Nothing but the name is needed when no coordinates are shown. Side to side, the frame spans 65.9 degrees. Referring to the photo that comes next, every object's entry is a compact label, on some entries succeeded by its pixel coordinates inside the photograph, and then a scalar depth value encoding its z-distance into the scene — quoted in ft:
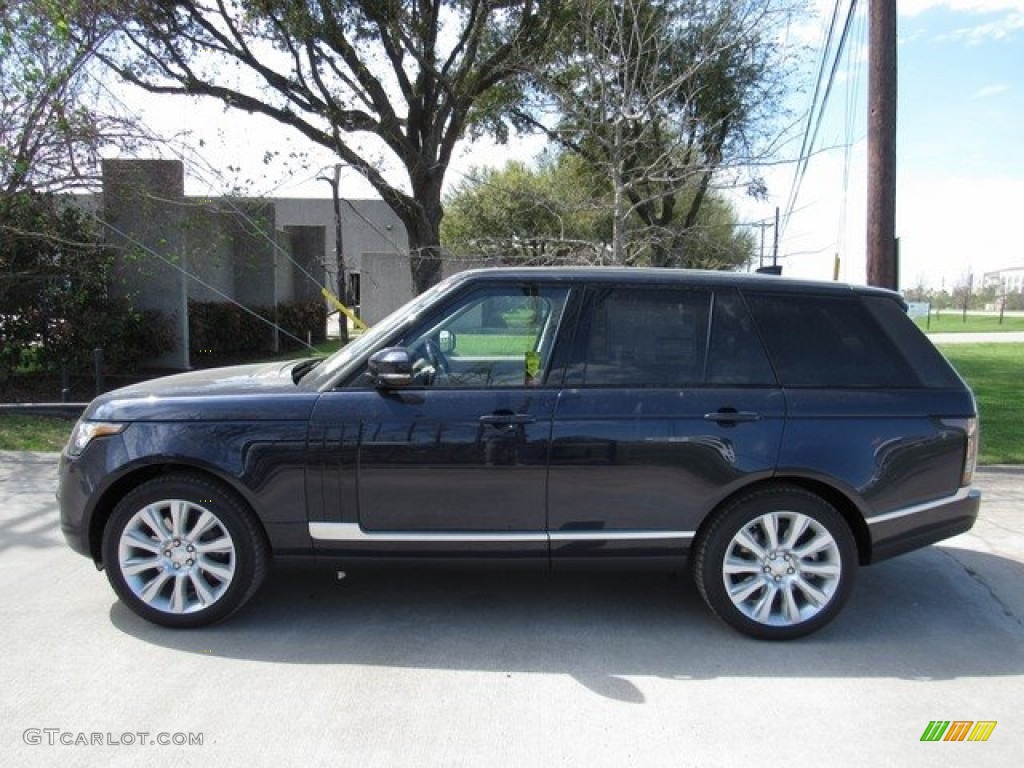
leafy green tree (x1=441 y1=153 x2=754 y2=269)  40.68
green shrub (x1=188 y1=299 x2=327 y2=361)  51.14
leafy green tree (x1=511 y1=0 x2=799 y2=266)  36.76
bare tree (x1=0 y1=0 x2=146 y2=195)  33.06
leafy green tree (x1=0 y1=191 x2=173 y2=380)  36.42
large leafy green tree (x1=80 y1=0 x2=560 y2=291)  43.75
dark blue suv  12.66
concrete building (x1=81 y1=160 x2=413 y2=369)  39.88
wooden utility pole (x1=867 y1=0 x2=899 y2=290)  26.43
